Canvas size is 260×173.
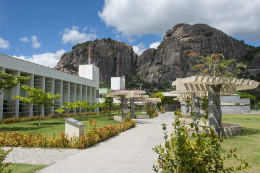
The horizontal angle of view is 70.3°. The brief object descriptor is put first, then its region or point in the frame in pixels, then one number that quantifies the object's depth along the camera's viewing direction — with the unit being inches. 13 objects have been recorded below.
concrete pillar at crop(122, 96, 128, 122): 679.1
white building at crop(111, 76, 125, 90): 2438.5
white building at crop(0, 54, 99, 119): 762.8
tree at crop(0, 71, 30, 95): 451.5
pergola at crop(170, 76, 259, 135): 310.7
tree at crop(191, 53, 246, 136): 328.2
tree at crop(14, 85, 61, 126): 578.9
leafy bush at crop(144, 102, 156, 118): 1029.7
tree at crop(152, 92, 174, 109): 1601.7
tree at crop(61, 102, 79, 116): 951.0
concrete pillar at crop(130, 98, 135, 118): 886.8
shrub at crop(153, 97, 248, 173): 114.2
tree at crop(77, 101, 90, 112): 974.4
